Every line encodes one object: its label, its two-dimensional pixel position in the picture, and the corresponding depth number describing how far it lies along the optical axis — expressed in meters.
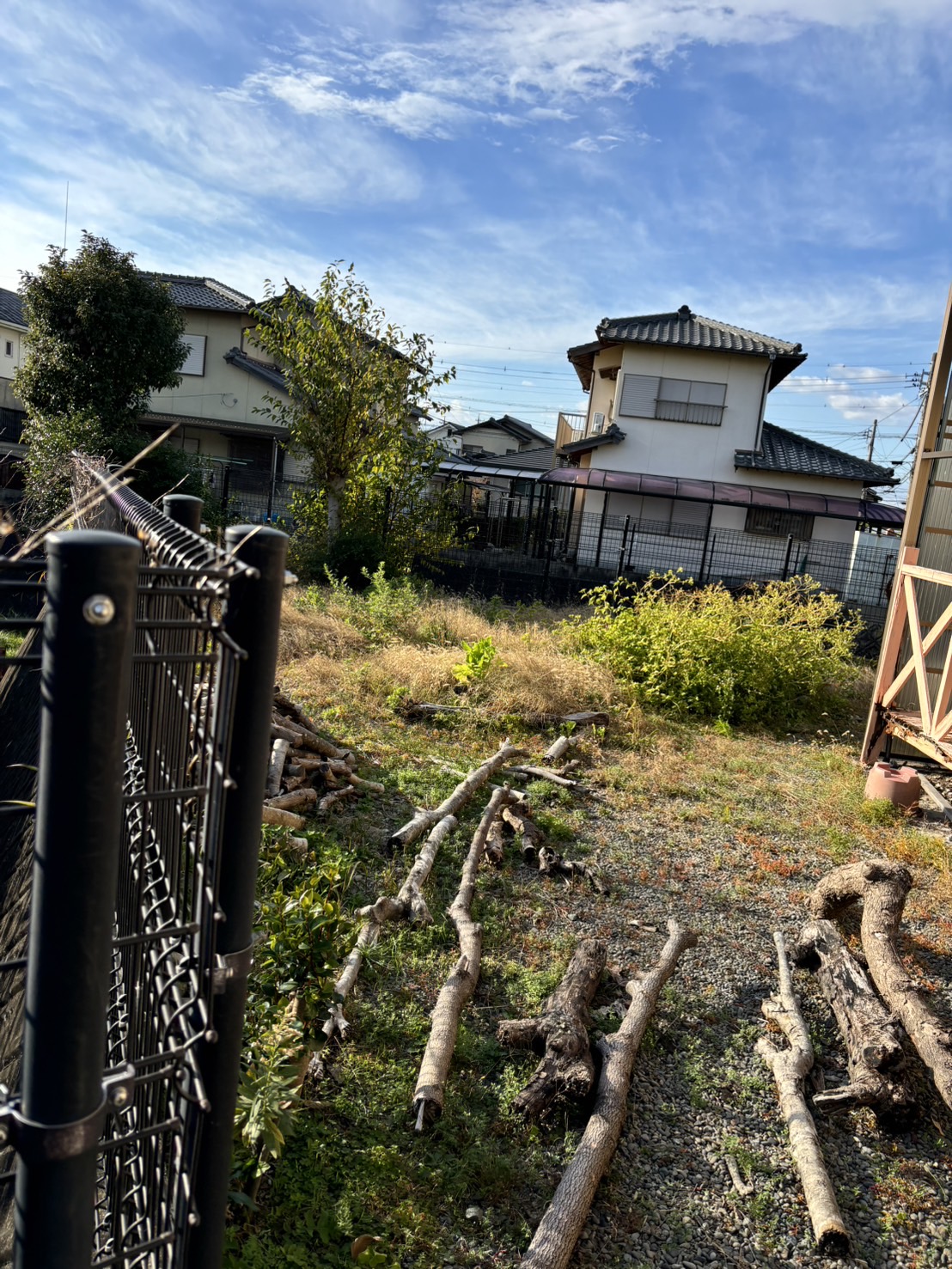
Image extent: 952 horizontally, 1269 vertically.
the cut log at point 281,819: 4.57
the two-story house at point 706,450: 21.02
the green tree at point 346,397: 13.73
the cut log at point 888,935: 3.19
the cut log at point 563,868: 4.80
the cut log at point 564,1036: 2.94
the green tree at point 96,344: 13.13
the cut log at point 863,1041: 3.06
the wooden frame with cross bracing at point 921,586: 6.79
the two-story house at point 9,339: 28.73
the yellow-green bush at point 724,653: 8.55
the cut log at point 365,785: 5.61
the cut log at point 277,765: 5.07
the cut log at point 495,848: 4.89
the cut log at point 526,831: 5.00
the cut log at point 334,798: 5.12
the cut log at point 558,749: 6.71
